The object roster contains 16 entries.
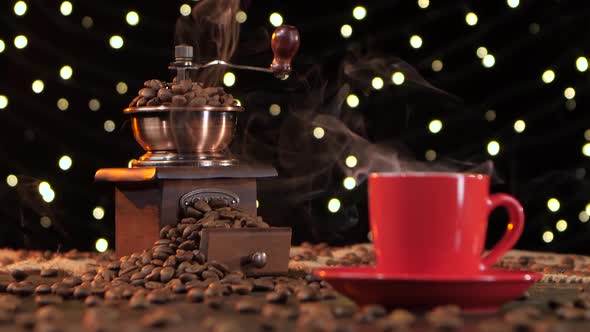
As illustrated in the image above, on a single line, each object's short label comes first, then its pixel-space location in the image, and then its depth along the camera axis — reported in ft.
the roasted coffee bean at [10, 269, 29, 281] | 3.60
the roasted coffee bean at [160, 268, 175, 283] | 3.36
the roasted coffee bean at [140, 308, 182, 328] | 2.68
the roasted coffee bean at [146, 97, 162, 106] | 3.79
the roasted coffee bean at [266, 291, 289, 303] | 3.03
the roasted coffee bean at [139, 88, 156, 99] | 3.82
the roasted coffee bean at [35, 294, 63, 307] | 3.05
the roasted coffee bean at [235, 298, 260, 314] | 2.87
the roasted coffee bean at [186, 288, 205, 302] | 3.06
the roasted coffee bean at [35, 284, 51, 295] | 3.23
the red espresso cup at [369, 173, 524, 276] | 2.80
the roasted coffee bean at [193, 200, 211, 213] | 3.70
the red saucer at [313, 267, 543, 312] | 2.74
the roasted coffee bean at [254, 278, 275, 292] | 3.27
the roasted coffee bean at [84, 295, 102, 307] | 3.01
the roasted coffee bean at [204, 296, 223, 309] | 2.95
